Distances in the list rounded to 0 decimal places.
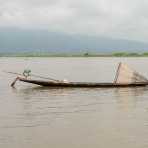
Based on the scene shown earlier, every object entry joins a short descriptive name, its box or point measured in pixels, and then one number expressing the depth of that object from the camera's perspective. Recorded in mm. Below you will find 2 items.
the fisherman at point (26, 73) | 28594
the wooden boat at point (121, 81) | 28141
